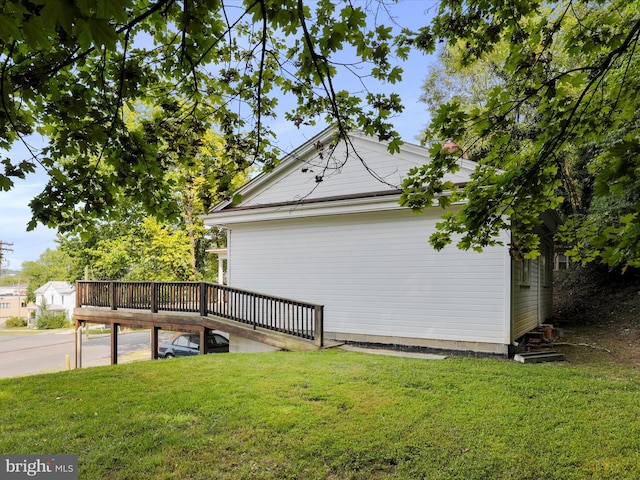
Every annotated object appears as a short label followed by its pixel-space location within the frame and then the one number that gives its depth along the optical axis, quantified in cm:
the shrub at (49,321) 3575
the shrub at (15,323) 4300
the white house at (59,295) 4538
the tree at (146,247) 1834
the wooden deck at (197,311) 846
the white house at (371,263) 765
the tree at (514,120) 298
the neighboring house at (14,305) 6166
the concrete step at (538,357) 702
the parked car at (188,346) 1224
